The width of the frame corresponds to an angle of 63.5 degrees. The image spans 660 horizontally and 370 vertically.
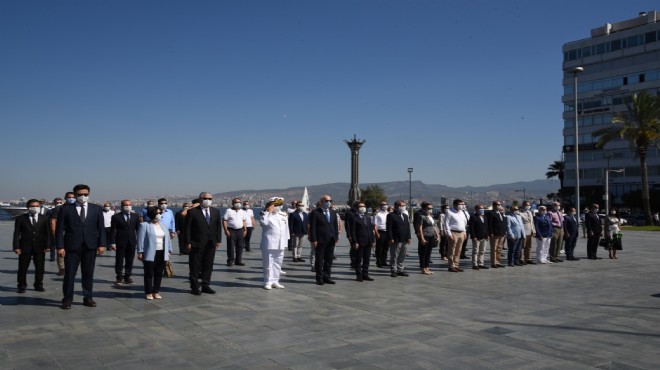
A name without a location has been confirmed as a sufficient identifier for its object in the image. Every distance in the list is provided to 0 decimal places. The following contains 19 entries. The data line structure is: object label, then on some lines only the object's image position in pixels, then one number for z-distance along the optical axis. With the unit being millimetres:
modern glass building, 63312
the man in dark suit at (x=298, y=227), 16016
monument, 38969
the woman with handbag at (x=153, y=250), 9391
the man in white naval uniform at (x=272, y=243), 10727
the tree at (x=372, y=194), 87069
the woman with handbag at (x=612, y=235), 17328
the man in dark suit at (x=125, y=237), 11312
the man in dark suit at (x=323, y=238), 11508
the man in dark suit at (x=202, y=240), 10000
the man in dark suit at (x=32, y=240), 10086
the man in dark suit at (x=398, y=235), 12703
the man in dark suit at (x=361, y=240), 12094
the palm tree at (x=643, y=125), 36719
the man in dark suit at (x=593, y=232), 17578
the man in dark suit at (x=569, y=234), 17078
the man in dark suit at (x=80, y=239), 8484
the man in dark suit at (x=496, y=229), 14805
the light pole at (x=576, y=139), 21803
